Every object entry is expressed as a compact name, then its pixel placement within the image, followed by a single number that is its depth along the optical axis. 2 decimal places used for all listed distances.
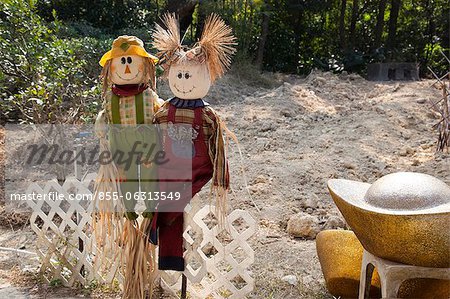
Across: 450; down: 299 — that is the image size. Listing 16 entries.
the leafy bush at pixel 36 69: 3.32
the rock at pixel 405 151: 4.82
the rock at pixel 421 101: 6.38
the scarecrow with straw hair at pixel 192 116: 2.04
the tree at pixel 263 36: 9.95
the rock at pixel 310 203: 3.60
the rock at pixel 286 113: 6.23
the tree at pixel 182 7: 9.15
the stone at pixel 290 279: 2.68
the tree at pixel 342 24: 10.98
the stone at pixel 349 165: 4.39
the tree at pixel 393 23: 10.81
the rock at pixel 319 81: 7.90
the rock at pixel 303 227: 3.22
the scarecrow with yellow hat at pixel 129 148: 2.10
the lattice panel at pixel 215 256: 2.33
